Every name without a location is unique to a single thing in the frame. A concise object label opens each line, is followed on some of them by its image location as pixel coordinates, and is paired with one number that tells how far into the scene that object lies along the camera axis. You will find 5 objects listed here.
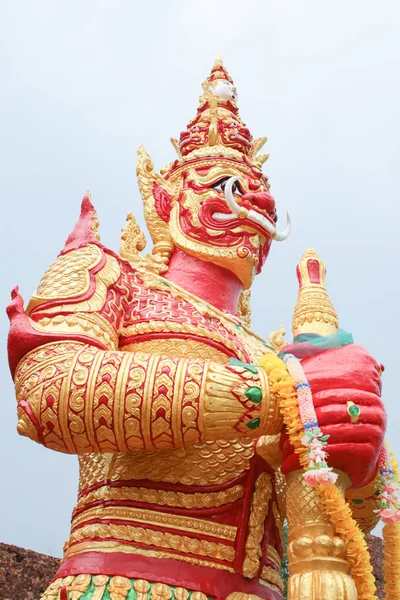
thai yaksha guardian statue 2.49
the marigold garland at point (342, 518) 2.43
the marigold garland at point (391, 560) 2.75
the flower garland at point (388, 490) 2.80
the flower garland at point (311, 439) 2.38
